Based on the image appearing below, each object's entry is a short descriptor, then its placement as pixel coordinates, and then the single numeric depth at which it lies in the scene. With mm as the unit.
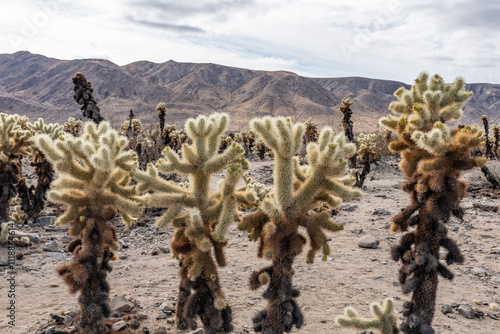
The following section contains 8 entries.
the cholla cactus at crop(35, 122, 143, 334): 3859
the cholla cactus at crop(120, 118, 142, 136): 24828
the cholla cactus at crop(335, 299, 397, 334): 3906
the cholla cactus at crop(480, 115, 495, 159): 22359
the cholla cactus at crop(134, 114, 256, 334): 3734
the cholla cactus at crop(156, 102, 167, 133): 20755
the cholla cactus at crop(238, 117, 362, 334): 3701
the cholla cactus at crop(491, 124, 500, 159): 24486
